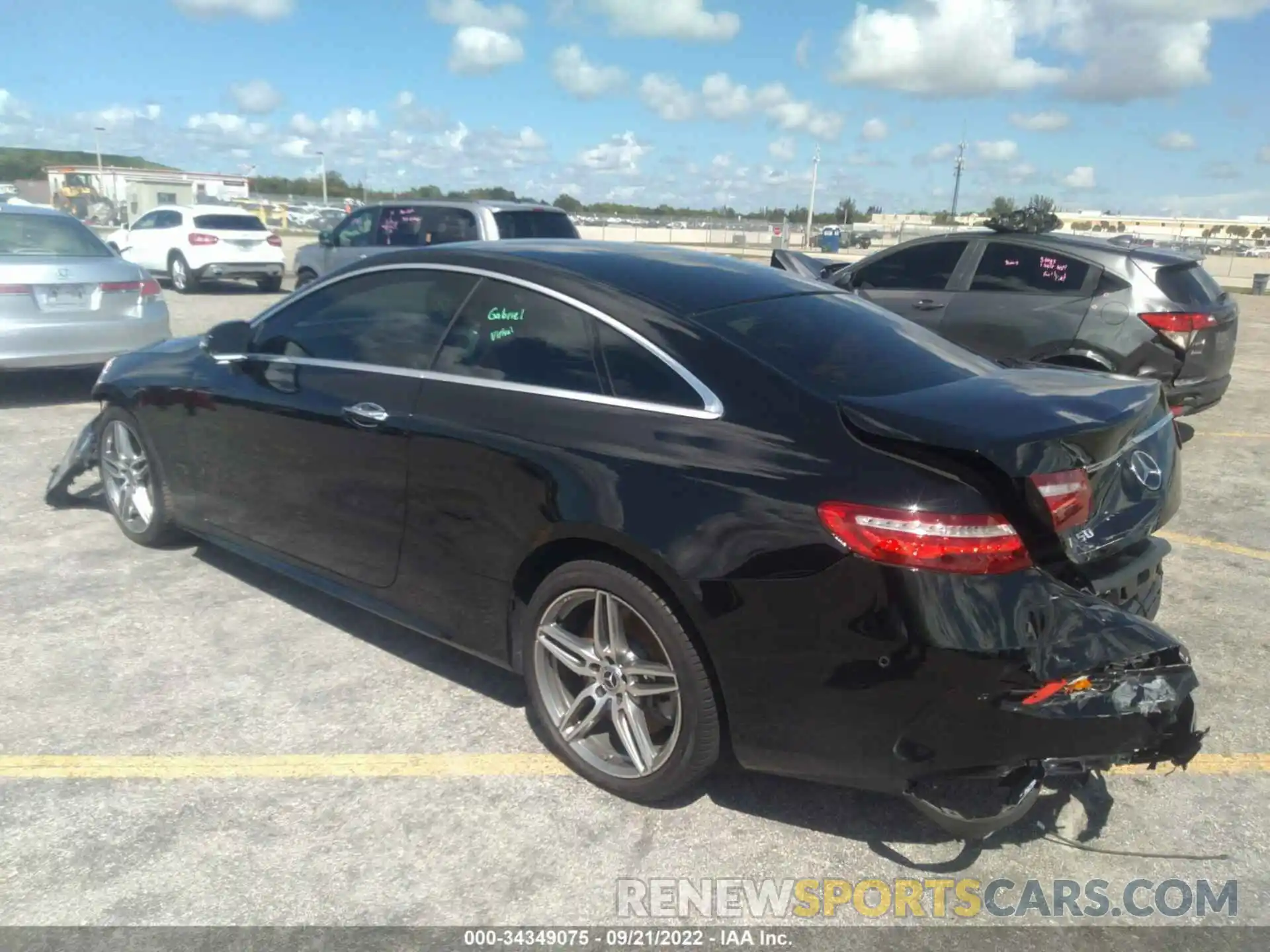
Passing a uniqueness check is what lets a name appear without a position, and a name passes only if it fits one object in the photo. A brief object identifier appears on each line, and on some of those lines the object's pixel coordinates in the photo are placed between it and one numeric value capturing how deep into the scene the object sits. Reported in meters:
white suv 17.50
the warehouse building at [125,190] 39.31
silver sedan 7.71
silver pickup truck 11.38
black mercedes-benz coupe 2.47
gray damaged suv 6.97
